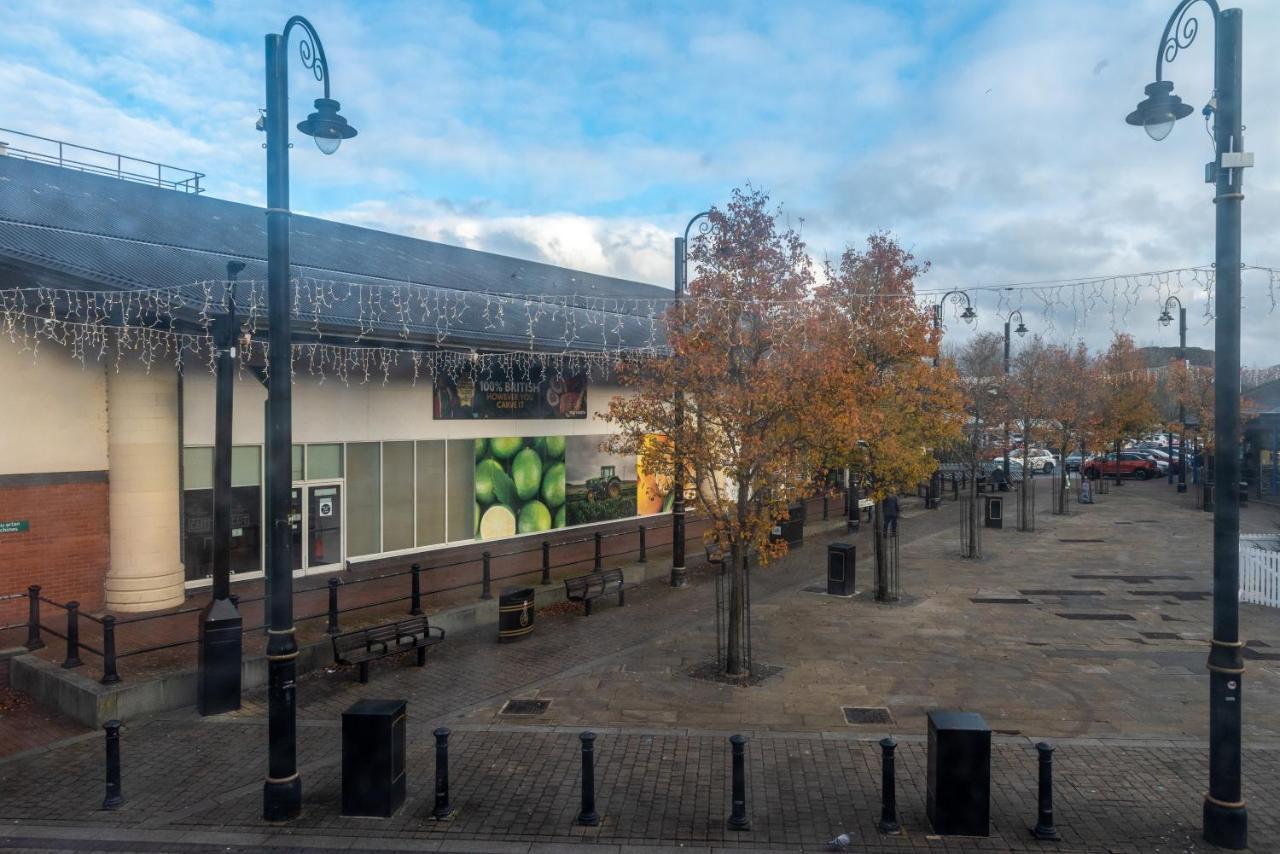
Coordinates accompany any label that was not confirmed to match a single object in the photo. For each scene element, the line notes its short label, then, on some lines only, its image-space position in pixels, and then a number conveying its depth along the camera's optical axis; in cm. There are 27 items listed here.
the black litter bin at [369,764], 724
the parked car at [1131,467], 4694
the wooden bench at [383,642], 1109
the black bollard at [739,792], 700
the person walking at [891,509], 1852
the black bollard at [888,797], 694
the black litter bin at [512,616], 1295
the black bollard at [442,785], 724
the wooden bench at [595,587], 1470
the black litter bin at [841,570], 1634
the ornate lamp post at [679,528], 1718
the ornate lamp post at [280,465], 725
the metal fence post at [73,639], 1039
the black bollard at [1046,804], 680
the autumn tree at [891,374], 1534
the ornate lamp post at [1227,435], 672
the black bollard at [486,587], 1420
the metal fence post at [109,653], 962
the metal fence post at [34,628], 1138
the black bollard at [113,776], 743
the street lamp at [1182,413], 3731
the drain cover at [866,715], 962
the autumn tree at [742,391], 1096
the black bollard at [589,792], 710
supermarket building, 1284
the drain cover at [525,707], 995
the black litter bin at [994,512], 2623
